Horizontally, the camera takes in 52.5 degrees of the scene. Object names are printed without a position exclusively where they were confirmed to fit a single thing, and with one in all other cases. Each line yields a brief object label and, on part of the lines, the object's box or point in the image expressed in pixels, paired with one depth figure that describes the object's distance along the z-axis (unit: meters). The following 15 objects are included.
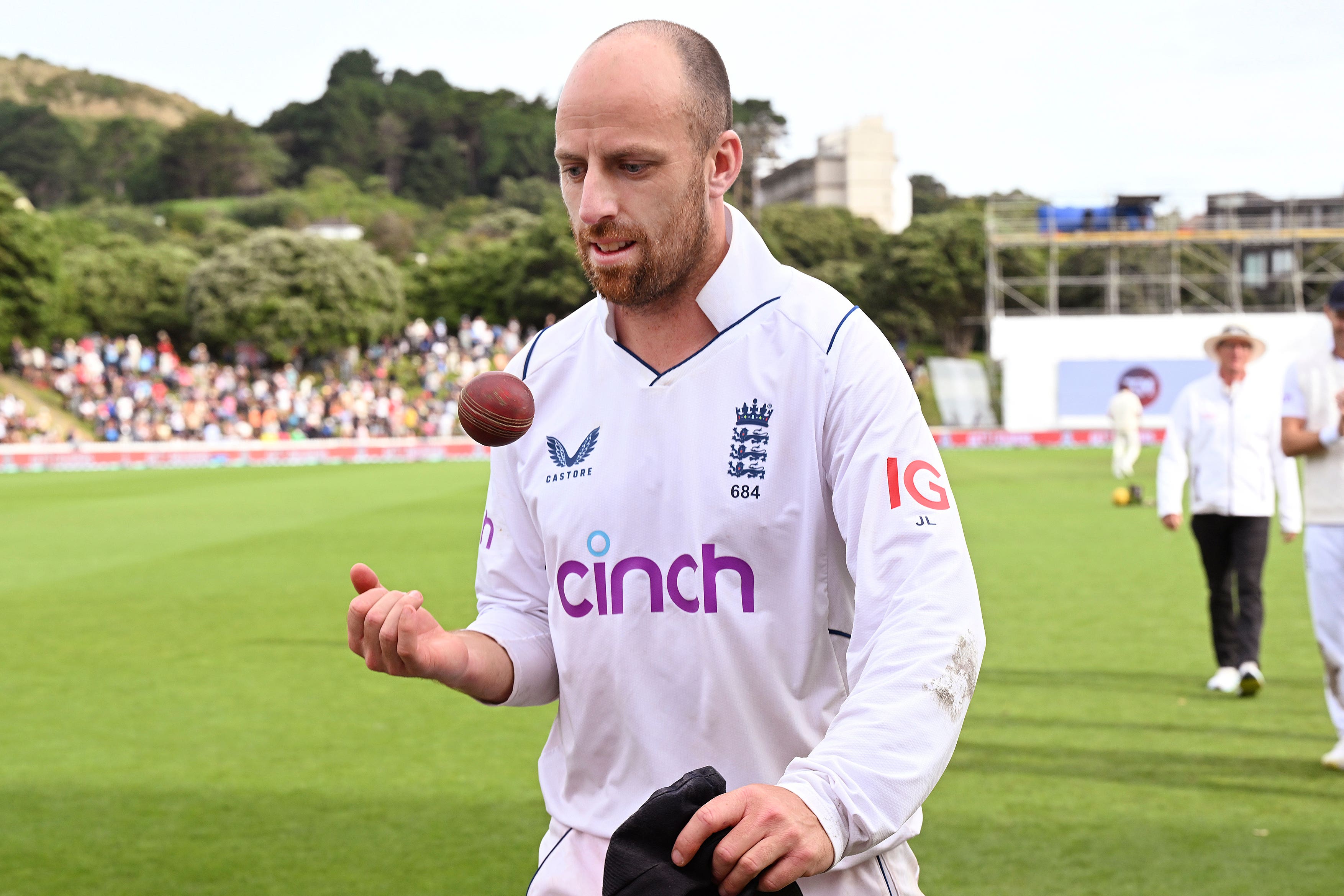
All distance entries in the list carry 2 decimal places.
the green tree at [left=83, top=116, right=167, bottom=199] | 152.38
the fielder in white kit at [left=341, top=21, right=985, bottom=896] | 2.16
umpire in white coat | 8.91
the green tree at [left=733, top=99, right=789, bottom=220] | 92.57
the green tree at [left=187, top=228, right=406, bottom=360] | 58.41
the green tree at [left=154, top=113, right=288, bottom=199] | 149.75
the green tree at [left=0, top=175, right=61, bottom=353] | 55.34
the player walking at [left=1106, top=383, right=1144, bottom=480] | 27.84
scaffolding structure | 53.12
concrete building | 125.81
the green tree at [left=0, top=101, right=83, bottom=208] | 151.88
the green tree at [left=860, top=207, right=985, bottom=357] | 70.62
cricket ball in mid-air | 2.39
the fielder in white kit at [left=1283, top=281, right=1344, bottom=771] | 7.19
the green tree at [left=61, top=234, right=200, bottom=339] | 65.38
